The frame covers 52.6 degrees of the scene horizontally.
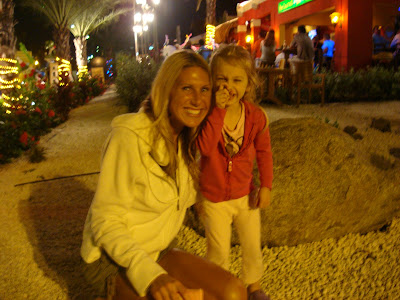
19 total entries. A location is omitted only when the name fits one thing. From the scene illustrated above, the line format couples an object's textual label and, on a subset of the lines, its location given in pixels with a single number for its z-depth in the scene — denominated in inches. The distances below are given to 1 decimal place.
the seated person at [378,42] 549.0
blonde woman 65.4
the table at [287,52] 434.9
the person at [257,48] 622.6
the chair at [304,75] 370.6
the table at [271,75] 363.6
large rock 120.1
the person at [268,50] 456.8
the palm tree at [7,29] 390.3
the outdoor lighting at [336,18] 530.9
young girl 93.7
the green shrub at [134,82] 417.4
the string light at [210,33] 842.2
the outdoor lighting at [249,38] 813.1
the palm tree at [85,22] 797.2
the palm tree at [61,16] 674.8
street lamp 703.1
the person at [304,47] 426.6
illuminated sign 626.8
